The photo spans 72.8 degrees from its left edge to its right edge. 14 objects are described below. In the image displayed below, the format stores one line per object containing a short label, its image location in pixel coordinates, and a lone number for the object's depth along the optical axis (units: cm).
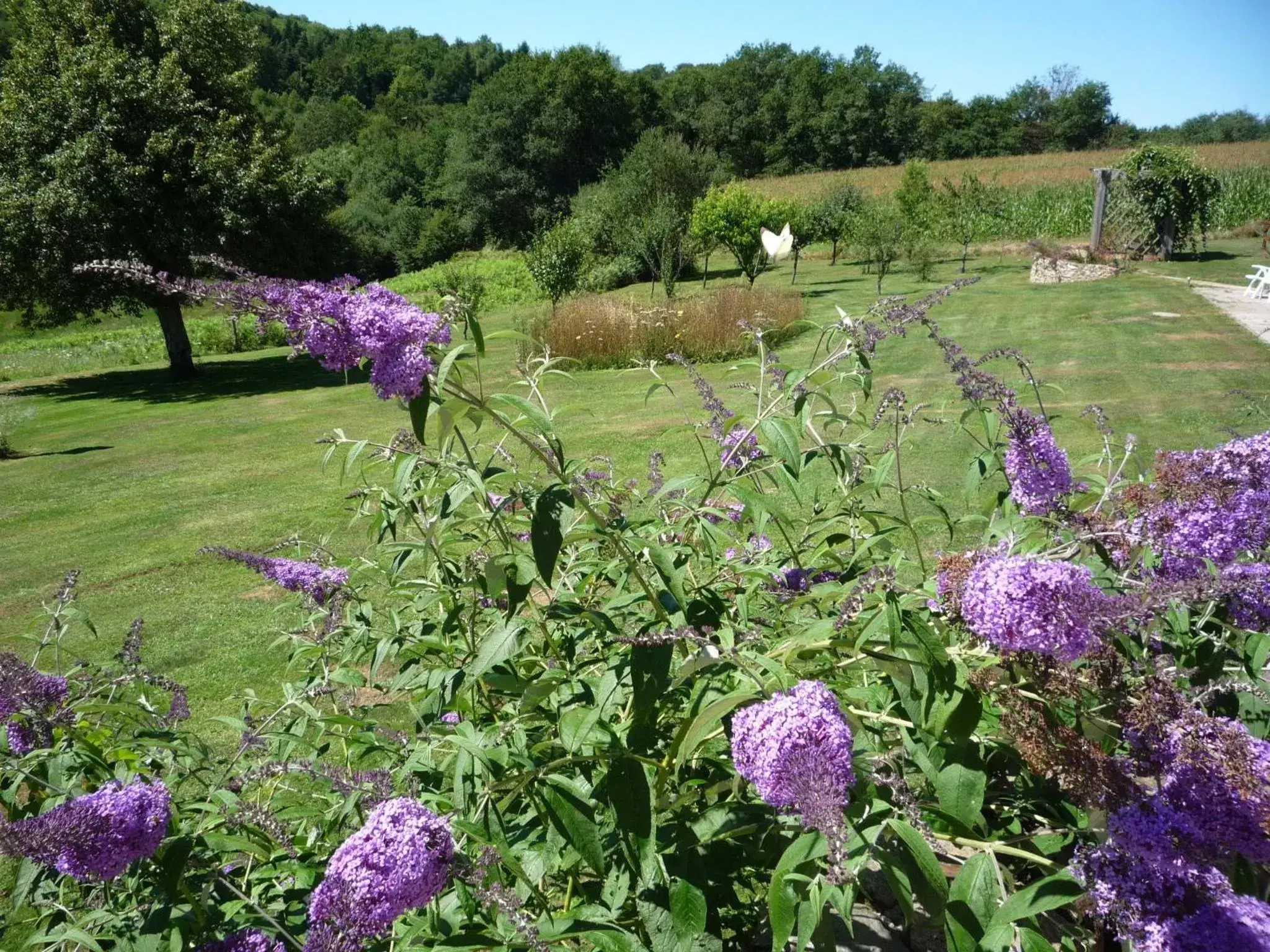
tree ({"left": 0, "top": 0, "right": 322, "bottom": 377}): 1662
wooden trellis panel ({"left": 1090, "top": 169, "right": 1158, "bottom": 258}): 1973
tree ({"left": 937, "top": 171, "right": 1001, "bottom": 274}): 2478
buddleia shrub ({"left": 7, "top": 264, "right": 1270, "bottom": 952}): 122
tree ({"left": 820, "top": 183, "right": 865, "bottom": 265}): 2744
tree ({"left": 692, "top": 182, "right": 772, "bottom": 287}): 2191
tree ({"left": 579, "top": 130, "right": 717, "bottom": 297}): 2236
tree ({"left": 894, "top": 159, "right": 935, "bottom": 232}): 2519
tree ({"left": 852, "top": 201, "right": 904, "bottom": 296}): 2227
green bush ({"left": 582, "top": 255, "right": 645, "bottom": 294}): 2489
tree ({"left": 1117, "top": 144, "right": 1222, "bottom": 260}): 1889
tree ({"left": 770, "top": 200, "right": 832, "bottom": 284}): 2447
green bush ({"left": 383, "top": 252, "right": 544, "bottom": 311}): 2819
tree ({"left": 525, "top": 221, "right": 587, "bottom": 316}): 1962
